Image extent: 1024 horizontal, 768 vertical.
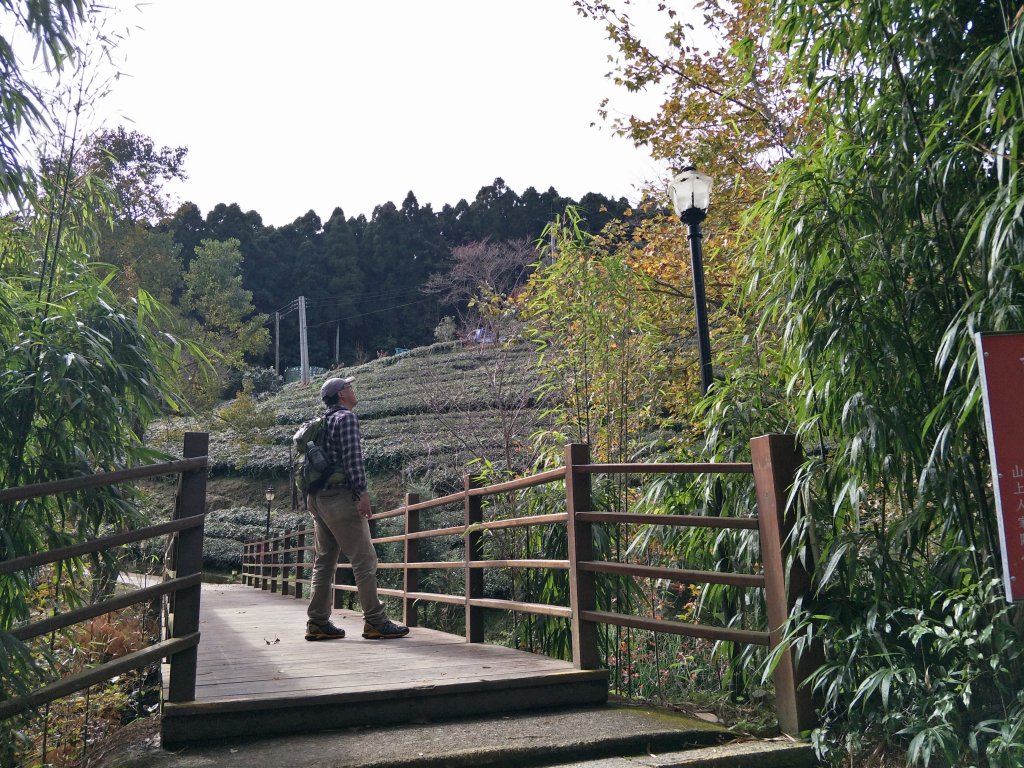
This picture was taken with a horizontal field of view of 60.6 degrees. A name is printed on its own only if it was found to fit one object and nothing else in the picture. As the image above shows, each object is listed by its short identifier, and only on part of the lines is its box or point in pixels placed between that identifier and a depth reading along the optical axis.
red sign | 2.57
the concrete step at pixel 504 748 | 3.27
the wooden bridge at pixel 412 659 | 3.57
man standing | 5.56
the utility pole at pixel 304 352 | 47.28
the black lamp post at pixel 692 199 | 6.23
